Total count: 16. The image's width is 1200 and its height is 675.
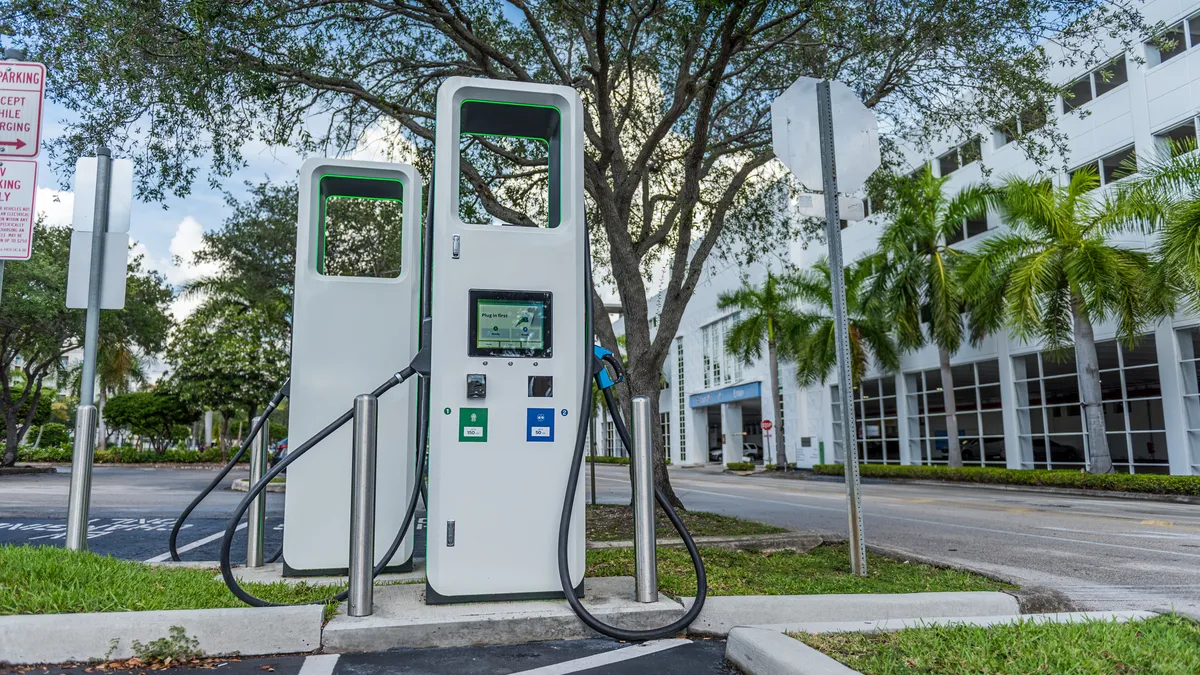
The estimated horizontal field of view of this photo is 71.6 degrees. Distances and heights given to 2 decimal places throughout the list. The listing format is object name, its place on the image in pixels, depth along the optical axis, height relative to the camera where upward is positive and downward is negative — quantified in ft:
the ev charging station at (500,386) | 15.35 +1.13
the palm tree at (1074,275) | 61.72 +12.51
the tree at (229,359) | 100.73 +11.07
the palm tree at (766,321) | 108.68 +16.11
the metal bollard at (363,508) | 14.25 -1.03
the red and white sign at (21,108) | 16.75 +6.95
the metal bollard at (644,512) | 15.26 -1.25
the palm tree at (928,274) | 80.69 +16.47
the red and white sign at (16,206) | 16.43 +4.86
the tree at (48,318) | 80.12 +13.96
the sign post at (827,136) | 20.84 +7.68
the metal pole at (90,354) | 17.60 +2.12
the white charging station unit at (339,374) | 19.07 +1.74
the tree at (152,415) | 134.82 +6.00
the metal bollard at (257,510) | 20.08 -1.46
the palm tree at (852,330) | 90.74 +13.03
